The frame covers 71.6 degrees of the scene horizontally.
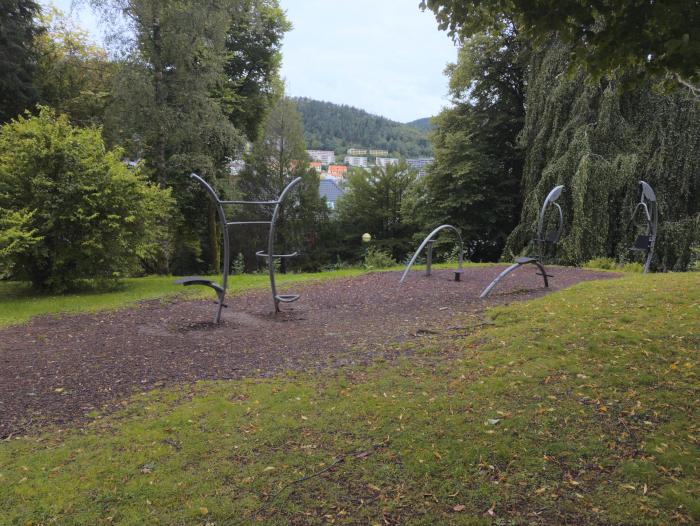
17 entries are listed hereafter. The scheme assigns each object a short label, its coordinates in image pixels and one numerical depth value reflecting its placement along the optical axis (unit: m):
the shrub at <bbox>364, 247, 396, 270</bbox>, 12.26
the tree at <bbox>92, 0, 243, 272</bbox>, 10.41
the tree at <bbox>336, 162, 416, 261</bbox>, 21.55
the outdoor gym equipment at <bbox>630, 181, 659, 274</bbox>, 8.07
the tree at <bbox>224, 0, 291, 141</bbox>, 16.94
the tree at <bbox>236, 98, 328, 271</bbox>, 21.72
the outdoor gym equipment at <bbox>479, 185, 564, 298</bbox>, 6.84
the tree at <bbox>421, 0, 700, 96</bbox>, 2.68
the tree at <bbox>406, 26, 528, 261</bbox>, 15.76
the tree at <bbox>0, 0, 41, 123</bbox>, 11.45
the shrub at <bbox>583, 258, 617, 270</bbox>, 9.98
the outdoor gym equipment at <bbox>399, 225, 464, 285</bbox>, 8.43
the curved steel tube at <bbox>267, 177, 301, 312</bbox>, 6.00
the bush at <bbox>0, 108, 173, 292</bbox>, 7.36
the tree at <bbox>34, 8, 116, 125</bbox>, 12.95
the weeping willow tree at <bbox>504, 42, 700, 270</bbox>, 9.94
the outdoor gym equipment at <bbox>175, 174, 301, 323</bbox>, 5.69
